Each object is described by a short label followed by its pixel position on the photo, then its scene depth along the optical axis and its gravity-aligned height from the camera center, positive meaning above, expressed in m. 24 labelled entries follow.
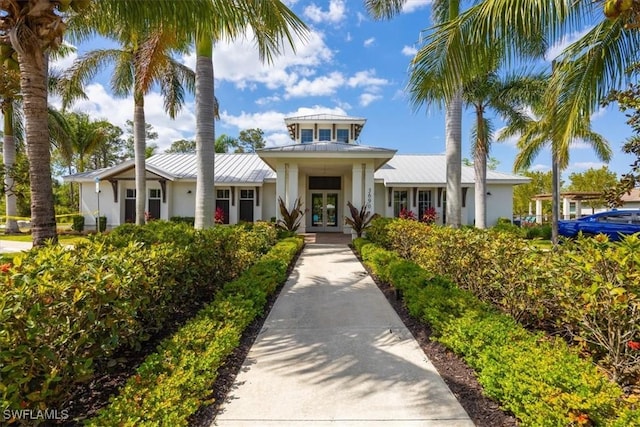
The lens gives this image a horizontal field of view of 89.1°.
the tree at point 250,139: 53.81 +12.52
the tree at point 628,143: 5.64 +1.35
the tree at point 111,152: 44.17 +8.83
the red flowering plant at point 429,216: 19.22 -0.14
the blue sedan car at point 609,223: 13.82 -0.48
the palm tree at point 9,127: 12.30 +4.81
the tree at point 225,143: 42.69 +10.97
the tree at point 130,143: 48.47 +10.78
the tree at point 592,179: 33.12 +3.59
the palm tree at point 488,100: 15.12 +5.42
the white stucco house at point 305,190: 19.88 +1.53
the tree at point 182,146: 53.41 +11.37
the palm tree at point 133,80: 14.59 +6.37
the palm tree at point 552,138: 5.71 +2.94
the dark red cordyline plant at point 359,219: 13.98 -0.22
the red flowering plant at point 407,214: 19.20 -0.02
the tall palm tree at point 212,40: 5.93 +3.56
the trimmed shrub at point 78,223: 19.58 -0.46
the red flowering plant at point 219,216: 19.58 -0.08
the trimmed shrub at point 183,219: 19.67 -0.25
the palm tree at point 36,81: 4.99 +2.22
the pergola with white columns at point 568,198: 22.46 +1.08
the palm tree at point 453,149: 10.83 +2.18
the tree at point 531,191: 38.31 +2.74
